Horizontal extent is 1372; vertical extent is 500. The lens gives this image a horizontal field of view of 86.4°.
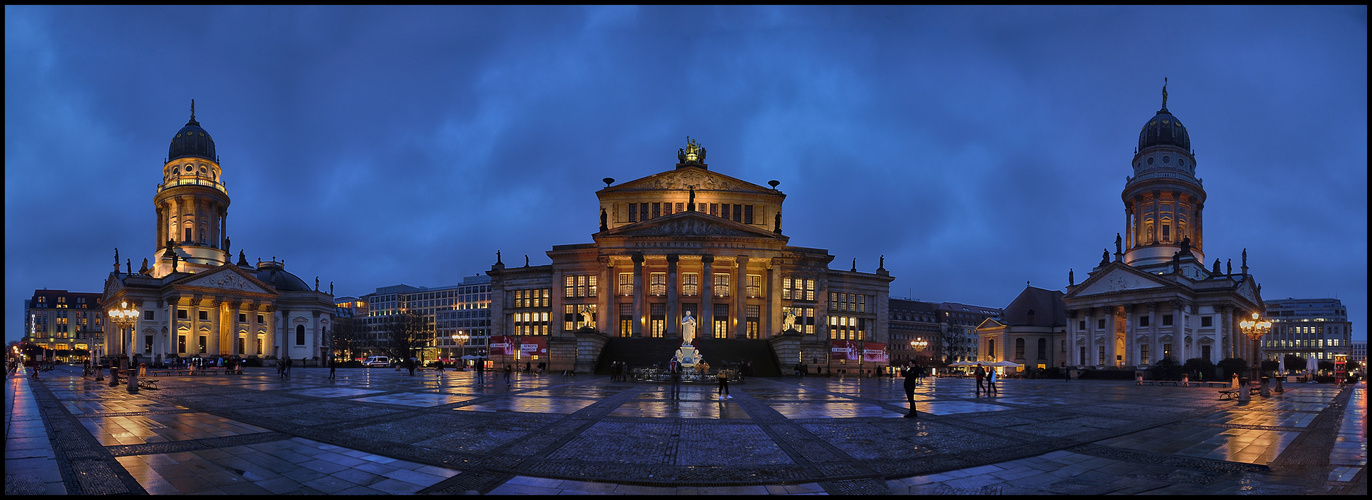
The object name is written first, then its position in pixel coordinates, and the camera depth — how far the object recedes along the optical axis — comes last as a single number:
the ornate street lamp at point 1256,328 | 39.72
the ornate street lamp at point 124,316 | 41.81
